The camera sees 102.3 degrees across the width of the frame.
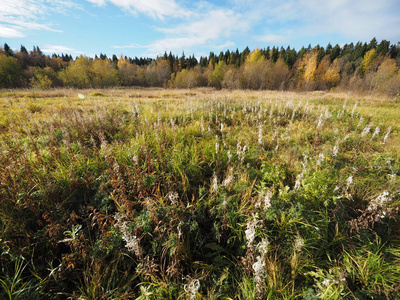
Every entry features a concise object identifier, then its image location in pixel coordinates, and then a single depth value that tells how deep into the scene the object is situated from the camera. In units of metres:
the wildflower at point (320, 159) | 3.11
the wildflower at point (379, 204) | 2.16
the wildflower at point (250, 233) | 1.77
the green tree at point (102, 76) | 45.43
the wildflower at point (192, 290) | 1.52
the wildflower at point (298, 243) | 2.04
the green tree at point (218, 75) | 55.69
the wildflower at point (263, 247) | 1.71
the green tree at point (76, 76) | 42.88
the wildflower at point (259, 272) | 1.60
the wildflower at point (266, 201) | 2.24
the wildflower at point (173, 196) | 2.42
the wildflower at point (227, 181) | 2.85
